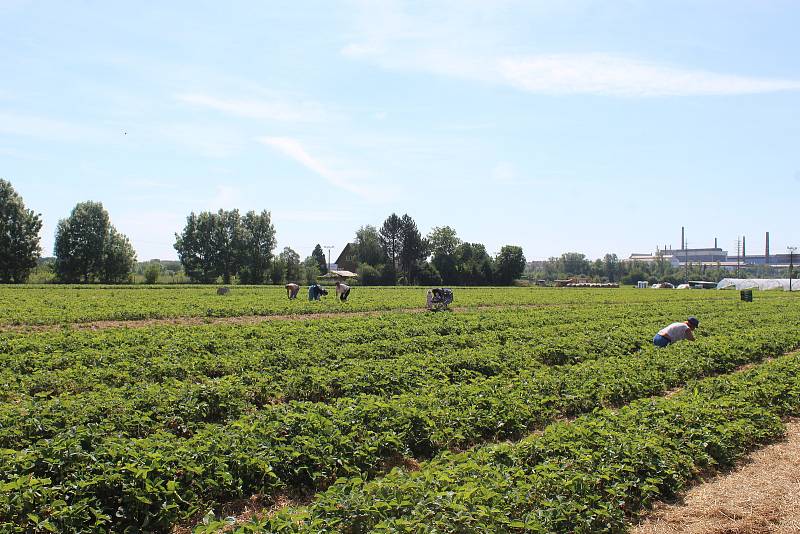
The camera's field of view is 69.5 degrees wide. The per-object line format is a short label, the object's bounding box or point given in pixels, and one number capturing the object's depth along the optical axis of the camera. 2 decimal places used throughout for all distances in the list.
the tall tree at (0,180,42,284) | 65.69
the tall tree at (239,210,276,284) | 85.19
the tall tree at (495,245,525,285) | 98.69
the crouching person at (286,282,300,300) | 32.99
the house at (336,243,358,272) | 110.50
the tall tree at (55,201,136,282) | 72.19
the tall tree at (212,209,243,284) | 87.81
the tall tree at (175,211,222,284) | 87.88
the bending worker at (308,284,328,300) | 32.19
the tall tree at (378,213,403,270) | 106.88
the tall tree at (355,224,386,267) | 104.36
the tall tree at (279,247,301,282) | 84.56
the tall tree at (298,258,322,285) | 86.11
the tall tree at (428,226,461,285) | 96.25
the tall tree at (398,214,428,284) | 104.87
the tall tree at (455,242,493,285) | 96.00
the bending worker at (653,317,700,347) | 17.05
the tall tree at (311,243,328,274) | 120.16
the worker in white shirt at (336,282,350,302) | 32.66
